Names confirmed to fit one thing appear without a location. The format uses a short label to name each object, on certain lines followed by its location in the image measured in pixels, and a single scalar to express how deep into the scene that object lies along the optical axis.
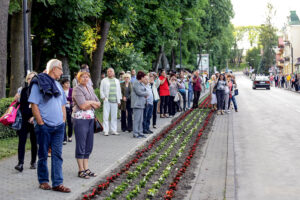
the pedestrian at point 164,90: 18.55
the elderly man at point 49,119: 6.51
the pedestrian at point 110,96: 13.15
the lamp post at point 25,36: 13.18
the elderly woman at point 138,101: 12.76
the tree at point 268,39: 111.22
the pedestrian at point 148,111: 13.60
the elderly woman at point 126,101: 14.14
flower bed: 6.64
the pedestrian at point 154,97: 15.47
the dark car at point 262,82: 53.19
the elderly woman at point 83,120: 7.61
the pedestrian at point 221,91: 20.58
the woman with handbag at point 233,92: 22.26
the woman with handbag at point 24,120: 8.31
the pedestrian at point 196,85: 24.02
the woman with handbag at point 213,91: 21.50
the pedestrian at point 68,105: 11.54
